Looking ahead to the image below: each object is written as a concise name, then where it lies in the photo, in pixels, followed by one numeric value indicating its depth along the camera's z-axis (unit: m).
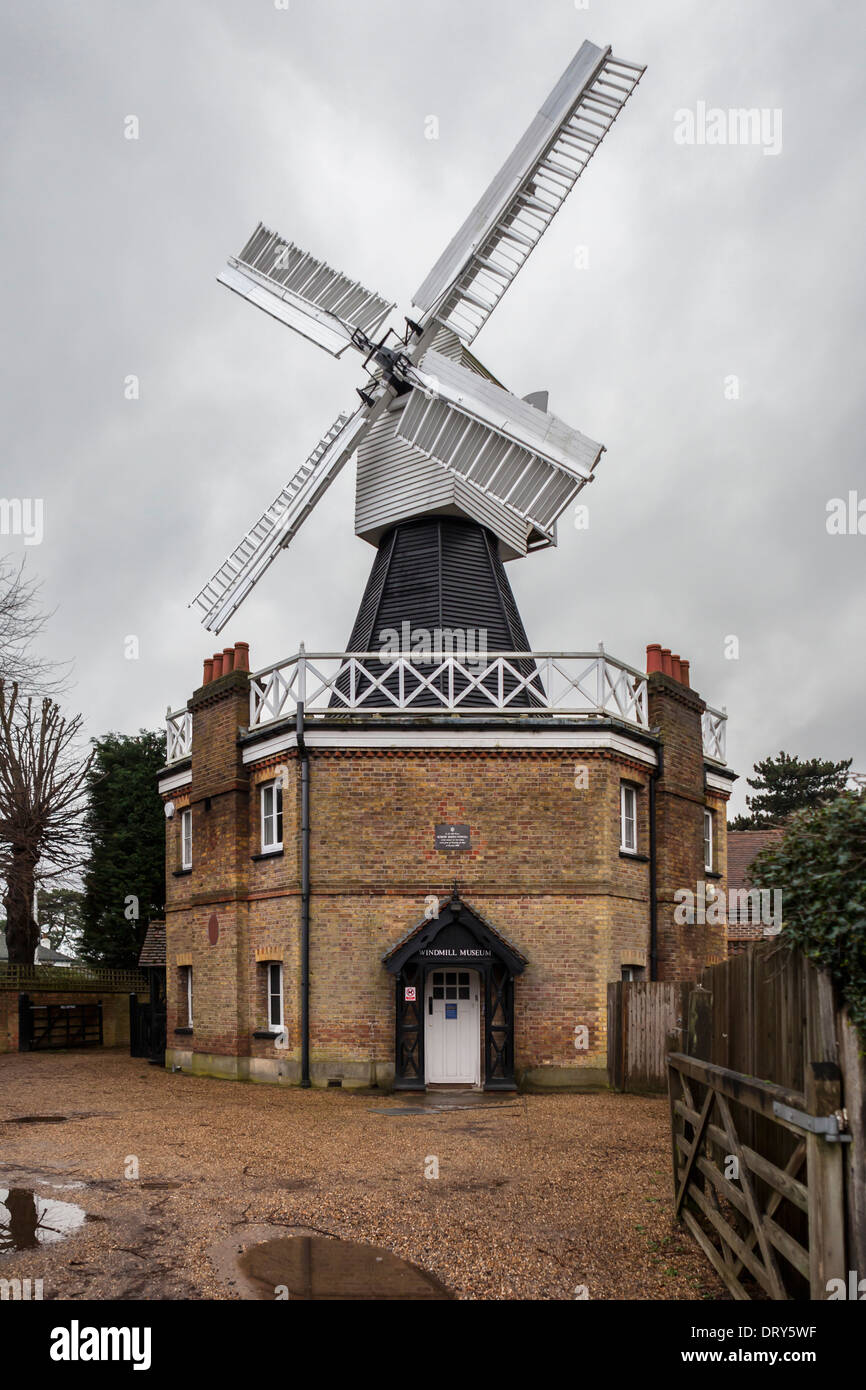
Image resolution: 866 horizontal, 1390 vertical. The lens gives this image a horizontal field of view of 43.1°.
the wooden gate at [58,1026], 28.64
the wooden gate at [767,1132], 4.96
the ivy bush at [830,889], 4.93
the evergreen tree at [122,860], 33.69
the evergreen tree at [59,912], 38.81
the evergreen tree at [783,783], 51.50
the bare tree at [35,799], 31.47
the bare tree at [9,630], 20.39
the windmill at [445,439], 20.61
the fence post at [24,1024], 28.52
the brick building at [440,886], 18.41
